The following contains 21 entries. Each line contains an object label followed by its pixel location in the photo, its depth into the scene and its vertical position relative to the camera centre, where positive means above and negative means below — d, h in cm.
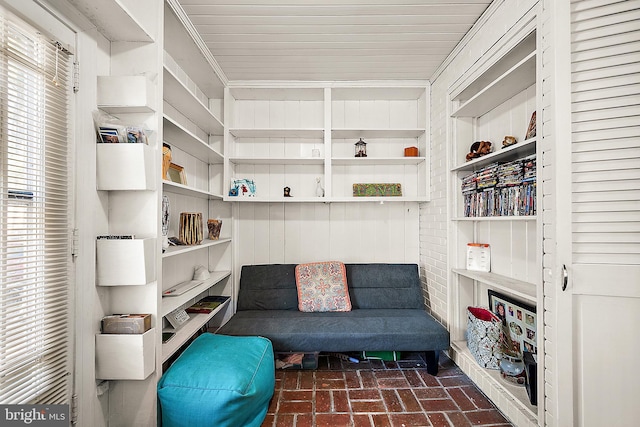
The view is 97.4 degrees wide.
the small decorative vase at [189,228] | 208 -8
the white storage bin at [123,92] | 139 +62
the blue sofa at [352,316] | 211 -85
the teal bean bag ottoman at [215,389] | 143 -91
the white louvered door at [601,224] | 122 -3
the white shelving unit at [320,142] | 288 +78
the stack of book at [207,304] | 232 -77
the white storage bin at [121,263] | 134 -22
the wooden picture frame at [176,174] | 204 +32
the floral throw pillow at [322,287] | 255 -65
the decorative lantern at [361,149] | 277 +67
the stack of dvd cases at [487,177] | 192 +29
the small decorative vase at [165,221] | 167 -3
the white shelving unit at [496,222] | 160 -4
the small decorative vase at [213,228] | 256 -10
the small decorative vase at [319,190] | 277 +27
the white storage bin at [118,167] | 136 +24
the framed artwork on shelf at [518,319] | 181 -70
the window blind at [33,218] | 103 -1
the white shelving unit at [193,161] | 183 +51
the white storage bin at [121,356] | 135 -67
